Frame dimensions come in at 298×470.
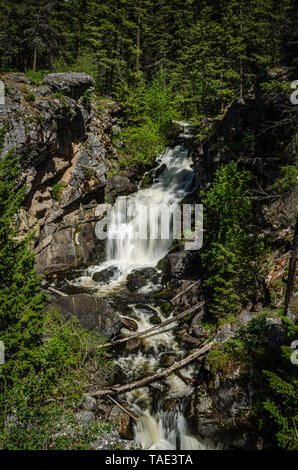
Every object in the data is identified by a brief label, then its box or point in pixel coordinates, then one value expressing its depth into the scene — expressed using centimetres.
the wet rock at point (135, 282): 1720
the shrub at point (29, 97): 1711
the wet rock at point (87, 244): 2041
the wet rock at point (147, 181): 2537
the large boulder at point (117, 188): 2353
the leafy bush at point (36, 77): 1867
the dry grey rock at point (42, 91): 1823
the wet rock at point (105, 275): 1834
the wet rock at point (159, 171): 2617
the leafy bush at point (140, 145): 2594
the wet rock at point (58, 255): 1908
